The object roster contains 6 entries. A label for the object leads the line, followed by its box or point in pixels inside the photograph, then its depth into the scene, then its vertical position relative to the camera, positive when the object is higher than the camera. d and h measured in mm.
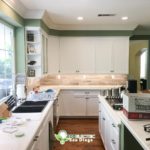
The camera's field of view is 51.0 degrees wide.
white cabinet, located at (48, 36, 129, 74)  4514 +458
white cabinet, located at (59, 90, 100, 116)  4266 -875
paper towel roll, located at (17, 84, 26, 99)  2743 -368
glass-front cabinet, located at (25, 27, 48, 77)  3450 +401
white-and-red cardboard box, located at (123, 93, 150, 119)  1624 -379
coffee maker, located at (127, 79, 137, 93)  2068 -214
